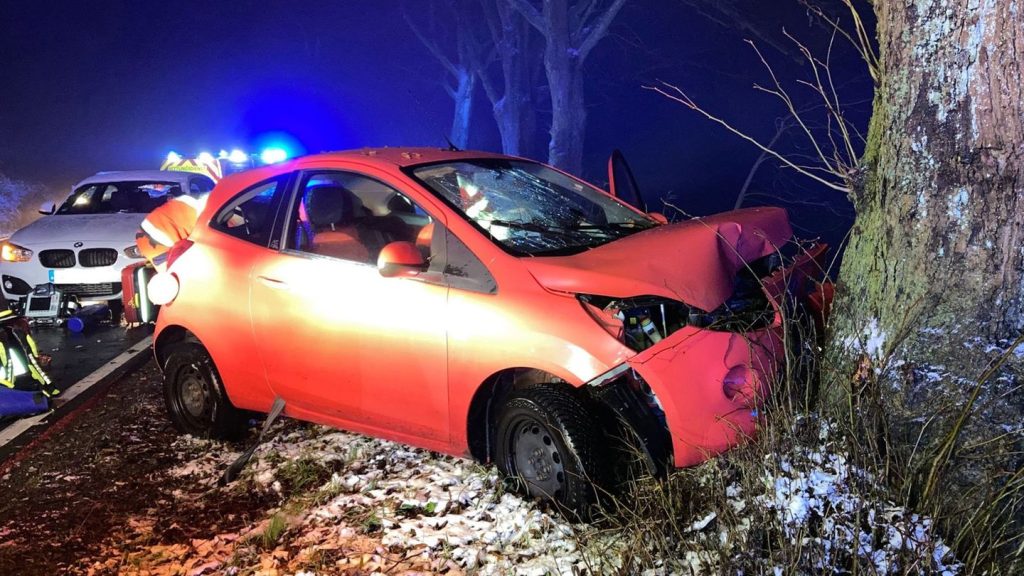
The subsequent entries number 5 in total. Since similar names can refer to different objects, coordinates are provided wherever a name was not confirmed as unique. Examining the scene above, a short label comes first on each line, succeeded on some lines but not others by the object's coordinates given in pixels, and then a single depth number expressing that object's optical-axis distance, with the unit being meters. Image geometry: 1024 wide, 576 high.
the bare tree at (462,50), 30.05
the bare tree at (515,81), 22.73
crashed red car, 3.24
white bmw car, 8.54
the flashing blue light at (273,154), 15.05
